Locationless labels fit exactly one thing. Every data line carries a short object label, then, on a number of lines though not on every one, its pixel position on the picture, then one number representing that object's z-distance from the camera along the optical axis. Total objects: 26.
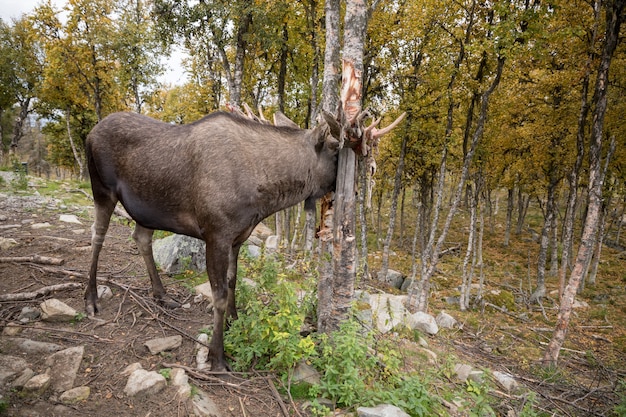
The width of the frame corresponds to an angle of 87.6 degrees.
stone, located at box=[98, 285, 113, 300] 5.55
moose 4.20
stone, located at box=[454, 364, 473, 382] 6.88
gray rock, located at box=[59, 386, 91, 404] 3.34
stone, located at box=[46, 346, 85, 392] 3.52
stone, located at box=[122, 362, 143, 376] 3.92
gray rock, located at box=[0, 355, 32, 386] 3.36
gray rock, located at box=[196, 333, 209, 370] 4.31
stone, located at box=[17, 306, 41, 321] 4.62
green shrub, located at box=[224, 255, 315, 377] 4.01
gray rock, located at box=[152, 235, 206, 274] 7.53
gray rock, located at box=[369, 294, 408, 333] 7.40
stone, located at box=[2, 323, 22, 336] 4.23
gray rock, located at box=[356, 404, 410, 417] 3.65
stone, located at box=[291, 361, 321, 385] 4.21
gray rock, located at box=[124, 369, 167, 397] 3.61
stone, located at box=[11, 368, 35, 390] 3.27
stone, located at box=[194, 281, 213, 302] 6.24
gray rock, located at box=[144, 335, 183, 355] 4.44
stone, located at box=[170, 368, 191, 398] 3.62
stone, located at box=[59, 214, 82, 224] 10.06
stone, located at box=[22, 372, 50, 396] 3.26
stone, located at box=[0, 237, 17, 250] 6.82
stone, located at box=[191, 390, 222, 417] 3.46
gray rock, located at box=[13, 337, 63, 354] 3.95
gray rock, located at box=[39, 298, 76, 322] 4.66
